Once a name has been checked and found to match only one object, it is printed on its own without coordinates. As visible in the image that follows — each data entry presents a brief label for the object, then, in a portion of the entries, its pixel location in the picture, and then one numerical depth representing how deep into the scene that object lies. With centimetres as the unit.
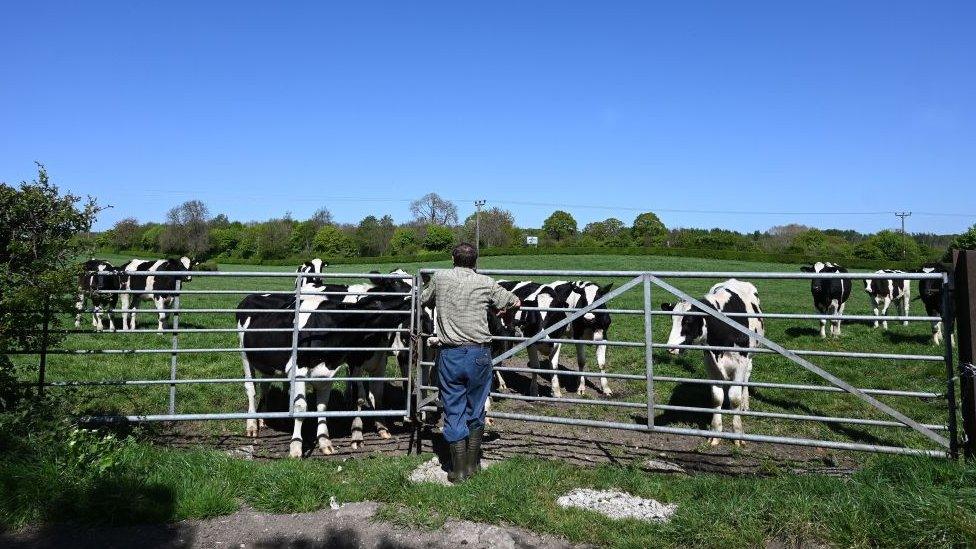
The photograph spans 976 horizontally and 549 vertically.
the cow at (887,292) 1905
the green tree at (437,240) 8931
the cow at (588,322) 1105
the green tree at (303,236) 9824
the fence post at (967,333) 521
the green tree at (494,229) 9475
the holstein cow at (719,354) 779
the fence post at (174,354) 682
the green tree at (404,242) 8902
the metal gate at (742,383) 547
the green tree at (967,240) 4475
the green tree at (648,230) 10274
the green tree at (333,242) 9131
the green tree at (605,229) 11030
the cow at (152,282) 1883
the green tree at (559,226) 11444
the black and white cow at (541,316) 1026
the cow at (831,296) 1744
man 587
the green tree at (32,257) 569
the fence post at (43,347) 614
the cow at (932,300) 1590
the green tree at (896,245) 7488
